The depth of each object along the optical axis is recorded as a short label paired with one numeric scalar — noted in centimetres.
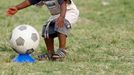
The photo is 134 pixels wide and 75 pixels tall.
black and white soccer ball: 1409
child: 1427
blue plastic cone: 1410
